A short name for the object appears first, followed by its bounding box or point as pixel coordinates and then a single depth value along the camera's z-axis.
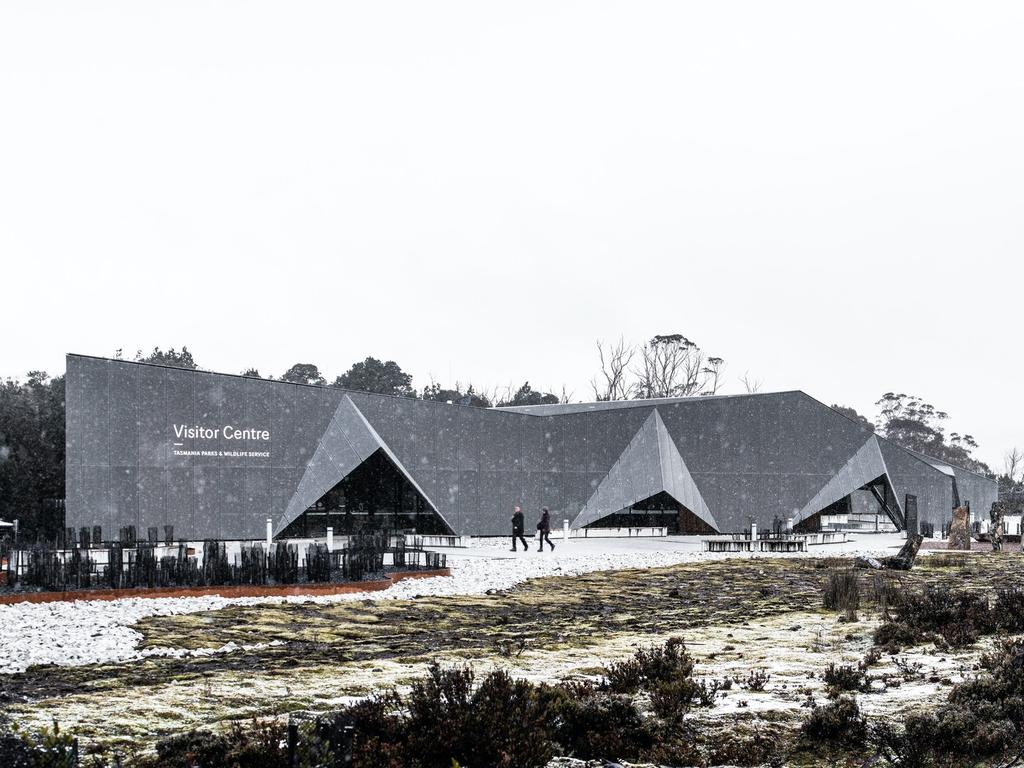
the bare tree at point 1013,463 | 85.44
